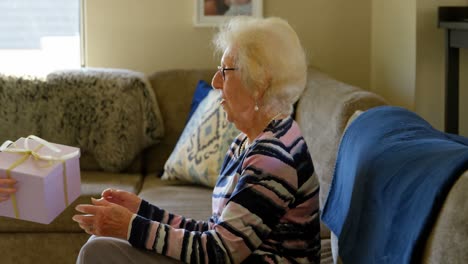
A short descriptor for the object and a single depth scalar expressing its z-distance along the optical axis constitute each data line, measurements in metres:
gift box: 1.97
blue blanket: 1.42
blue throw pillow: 3.45
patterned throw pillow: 3.12
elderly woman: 1.76
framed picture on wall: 3.80
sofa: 2.49
